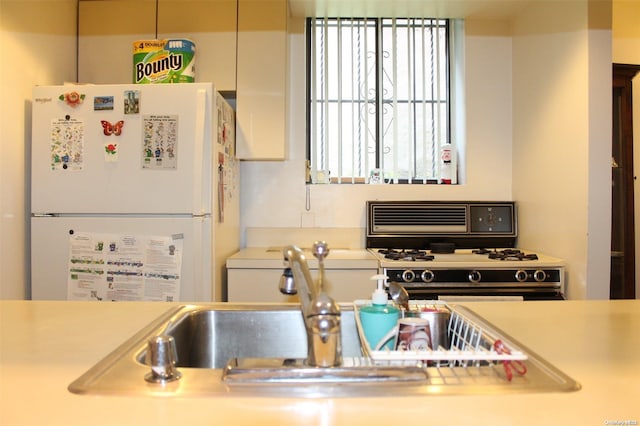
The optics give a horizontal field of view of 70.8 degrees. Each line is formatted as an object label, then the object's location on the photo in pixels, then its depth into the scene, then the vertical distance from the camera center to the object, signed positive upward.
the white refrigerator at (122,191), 2.02 +0.11
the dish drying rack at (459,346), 0.68 -0.23
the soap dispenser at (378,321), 0.96 -0.22
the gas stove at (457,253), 2.24 -0.21
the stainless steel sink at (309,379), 0.65 -0.25
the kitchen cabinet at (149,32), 2.54 +1.04
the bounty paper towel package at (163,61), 2.31 +0.80
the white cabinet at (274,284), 2.25 -0.34
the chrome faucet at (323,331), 0.71 -0.18
